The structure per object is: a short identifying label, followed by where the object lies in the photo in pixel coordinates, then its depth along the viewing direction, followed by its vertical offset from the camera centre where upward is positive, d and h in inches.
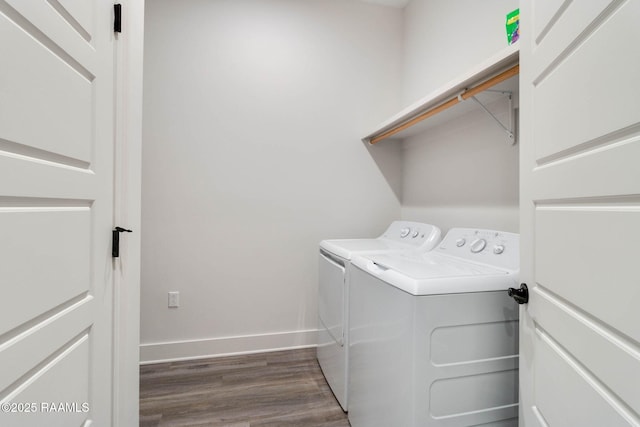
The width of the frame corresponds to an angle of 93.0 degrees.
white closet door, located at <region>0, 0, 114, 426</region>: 24.0 +0.2
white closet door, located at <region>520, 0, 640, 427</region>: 20.9 +0.2
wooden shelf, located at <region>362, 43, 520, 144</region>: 45.5 +23.3
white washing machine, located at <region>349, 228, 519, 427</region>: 40.7 -18.5
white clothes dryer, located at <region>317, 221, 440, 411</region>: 65.3 -17.0
